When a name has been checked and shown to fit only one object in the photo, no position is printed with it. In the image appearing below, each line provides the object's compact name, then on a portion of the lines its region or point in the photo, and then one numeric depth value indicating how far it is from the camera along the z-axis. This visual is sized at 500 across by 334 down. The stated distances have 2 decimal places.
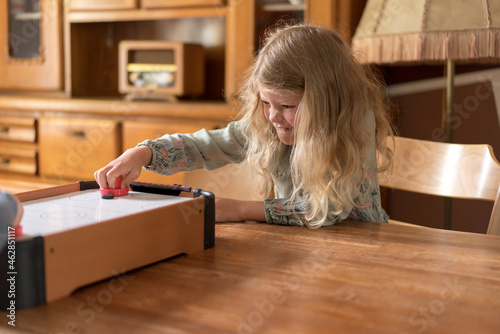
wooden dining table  0.64
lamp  1.64
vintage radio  2.85
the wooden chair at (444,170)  1.35
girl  1.14
